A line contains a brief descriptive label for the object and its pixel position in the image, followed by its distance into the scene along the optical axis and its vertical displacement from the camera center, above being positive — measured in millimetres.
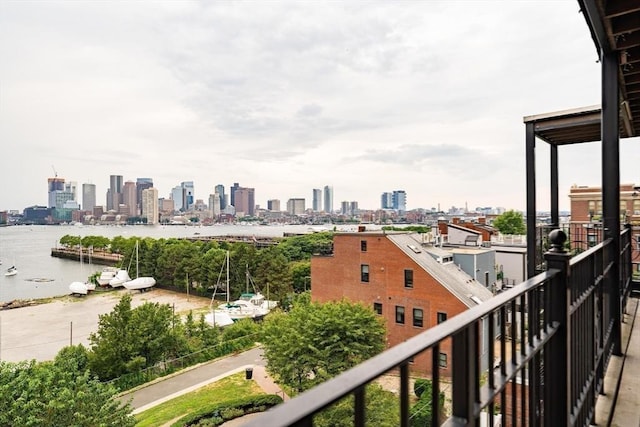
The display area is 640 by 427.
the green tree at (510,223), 36344 -777
